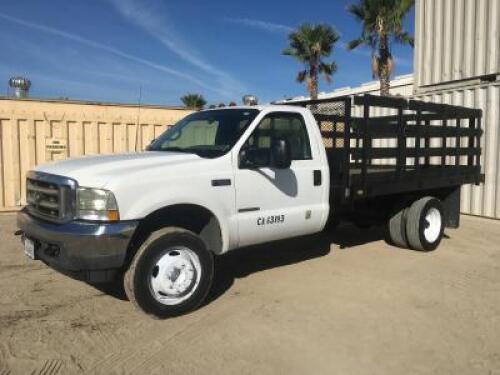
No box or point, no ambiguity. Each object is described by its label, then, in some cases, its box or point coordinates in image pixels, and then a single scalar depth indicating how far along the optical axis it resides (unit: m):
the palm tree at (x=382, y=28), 22.64
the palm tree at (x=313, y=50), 27.67
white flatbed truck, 3.96
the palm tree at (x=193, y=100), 42.82
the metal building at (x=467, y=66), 9.48
